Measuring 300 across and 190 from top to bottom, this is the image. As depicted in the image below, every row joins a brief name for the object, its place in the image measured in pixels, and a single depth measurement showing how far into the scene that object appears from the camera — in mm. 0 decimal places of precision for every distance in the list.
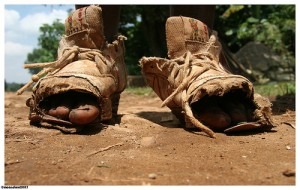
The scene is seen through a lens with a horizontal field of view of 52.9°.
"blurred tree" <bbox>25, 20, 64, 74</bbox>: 7399
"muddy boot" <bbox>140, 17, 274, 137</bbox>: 386
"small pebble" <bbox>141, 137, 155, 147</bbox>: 357
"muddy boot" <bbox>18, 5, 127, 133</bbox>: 385
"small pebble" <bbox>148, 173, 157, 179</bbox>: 254
